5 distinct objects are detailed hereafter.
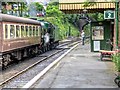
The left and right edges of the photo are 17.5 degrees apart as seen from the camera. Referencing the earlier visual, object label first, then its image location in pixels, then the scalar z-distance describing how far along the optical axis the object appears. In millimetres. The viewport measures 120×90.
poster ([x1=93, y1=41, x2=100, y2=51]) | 25984
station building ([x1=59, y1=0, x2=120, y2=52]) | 24625
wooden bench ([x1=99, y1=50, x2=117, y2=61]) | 20047
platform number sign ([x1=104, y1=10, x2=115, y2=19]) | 19875
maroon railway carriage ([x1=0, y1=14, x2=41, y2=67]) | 17906
